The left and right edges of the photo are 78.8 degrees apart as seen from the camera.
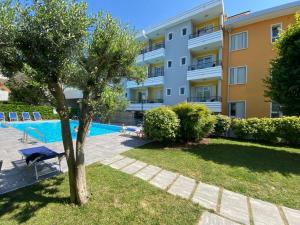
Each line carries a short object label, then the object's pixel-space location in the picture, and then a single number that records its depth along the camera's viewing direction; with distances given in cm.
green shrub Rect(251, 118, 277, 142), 1134
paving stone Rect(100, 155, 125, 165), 729
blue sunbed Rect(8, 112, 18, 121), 2236
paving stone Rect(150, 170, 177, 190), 536
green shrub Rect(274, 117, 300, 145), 1046
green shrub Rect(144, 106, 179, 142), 1009
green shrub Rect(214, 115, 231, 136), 1320
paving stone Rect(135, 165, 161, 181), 590
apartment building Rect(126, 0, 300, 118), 1639
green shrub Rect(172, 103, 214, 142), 1049
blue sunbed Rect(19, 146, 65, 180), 564
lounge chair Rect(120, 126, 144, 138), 1295
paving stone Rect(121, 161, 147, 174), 639
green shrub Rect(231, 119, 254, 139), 1214
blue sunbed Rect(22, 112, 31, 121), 2335
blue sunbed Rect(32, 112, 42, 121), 2406
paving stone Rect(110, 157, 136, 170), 686
